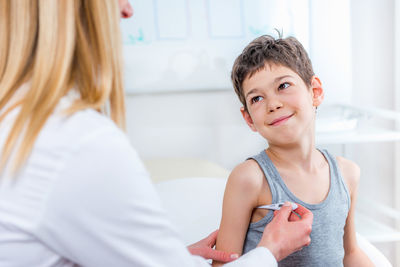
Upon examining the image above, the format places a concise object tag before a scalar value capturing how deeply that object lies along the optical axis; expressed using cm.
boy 88
